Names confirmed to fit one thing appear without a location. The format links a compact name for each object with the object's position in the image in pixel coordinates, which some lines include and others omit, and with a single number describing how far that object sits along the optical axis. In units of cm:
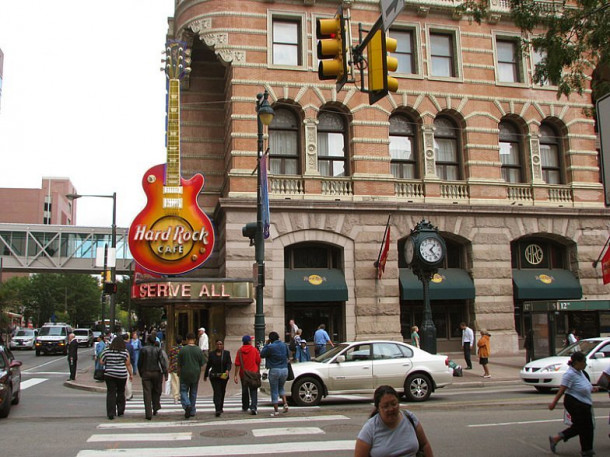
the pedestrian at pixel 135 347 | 2227
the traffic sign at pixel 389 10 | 930
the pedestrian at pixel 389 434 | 503
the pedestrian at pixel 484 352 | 1931
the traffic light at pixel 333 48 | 1016
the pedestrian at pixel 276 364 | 1298
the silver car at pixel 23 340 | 4944
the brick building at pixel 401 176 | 2462
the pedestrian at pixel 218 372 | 1275
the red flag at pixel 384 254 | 2386
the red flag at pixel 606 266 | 2494
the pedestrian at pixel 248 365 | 1290
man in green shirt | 1242
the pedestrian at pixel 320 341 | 2172
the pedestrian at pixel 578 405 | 813
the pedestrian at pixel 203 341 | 2169
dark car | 1254
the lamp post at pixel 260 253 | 1616
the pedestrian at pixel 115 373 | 1245
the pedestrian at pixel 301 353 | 2161
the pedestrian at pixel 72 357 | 2189
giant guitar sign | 2492
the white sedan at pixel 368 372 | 1429
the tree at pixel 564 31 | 1408
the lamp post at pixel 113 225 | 3023
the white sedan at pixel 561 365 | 1541
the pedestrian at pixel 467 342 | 2108
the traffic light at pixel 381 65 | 1023
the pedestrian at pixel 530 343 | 2094
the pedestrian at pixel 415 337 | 2203
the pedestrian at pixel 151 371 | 1236
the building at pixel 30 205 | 12169
